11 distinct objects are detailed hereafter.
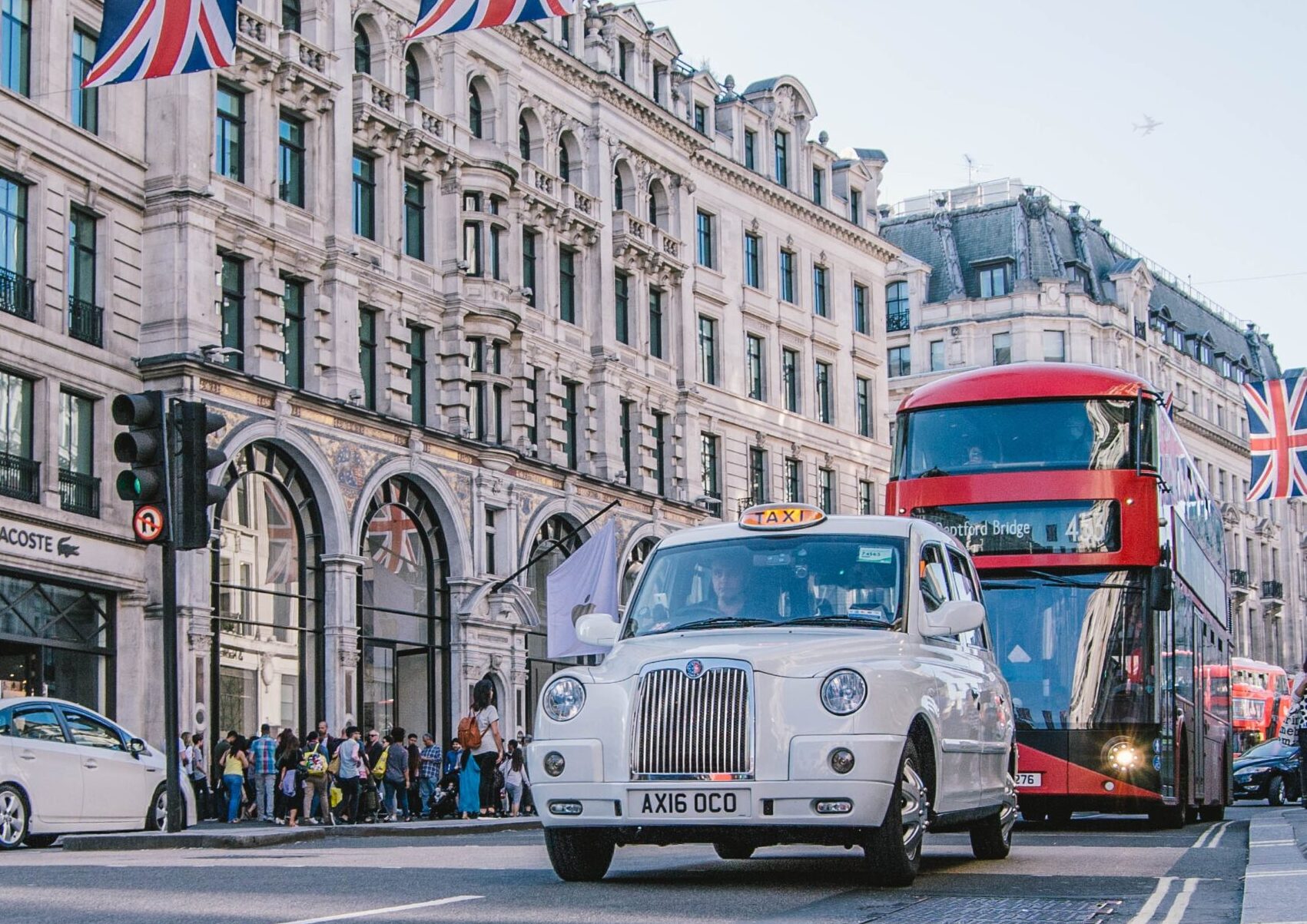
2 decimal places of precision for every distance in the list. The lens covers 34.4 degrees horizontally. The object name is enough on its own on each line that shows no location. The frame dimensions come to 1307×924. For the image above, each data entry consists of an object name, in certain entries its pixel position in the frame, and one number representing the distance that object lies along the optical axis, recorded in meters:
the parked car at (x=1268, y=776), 41.66
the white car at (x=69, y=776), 19.84
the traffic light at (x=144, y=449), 16.92
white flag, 38.16
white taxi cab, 11.02
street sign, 17.11
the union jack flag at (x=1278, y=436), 36.84
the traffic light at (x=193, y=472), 17.28
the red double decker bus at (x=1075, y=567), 20.23
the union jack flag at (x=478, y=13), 18.28
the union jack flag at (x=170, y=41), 22.22
